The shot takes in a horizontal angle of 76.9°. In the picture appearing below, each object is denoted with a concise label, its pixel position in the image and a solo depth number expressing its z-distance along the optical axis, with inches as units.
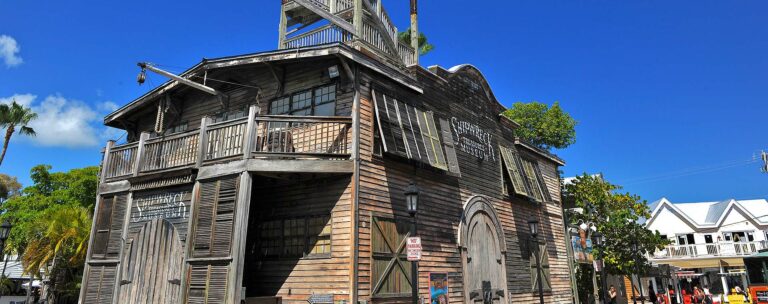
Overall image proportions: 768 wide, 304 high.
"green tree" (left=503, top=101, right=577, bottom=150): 1407.5
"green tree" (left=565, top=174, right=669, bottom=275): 986.7
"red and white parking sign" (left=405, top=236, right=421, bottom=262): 390.9
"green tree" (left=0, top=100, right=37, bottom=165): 1401.3
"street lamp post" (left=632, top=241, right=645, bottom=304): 887.4
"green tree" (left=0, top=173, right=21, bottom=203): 2030.0
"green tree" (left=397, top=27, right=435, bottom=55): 1362.0
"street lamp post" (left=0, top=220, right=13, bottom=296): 581.9
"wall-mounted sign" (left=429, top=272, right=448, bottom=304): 521.0
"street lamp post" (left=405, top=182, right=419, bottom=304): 402.4
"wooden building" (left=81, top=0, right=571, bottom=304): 441.7
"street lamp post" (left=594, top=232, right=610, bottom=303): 715.7
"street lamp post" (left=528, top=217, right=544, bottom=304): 655.8
